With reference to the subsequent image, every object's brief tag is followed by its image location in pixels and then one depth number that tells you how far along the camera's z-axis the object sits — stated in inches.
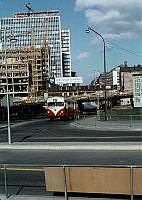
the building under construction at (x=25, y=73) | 4790.8
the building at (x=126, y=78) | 7229.3
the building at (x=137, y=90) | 1382.9
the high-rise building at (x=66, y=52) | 7352.4
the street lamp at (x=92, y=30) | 1194.4
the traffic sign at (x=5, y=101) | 735.1
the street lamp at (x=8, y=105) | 719.2
